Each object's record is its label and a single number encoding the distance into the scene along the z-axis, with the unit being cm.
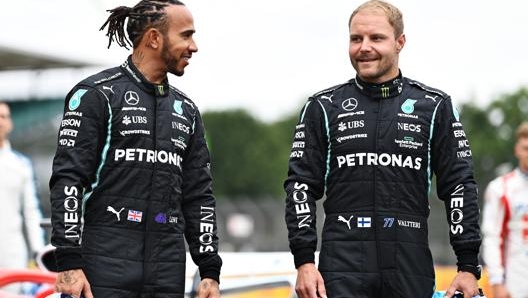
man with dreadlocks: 1030
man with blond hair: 1080
